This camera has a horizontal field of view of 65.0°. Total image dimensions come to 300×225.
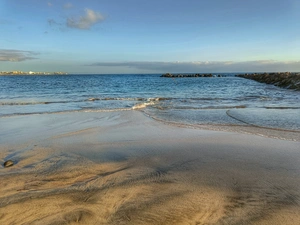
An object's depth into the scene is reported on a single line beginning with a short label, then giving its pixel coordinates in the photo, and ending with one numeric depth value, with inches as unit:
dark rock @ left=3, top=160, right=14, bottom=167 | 207.0
